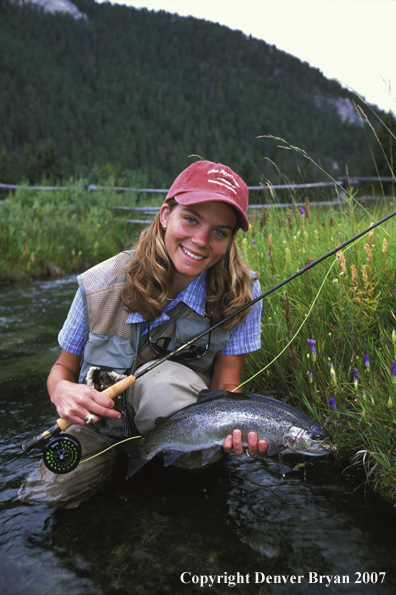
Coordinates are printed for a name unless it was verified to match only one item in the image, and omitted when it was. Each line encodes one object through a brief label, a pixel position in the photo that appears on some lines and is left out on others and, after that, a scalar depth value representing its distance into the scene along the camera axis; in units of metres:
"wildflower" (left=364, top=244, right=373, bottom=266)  2.54
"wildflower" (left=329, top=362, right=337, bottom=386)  2.35
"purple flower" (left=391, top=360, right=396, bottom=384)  2.04
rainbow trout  1.99
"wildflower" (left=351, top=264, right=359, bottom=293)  2.46
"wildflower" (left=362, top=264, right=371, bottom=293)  2.48
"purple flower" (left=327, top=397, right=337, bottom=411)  2.31
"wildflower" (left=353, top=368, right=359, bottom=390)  2.27
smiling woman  2.32
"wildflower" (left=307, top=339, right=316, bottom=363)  2.36
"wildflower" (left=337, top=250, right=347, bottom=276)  2.43
